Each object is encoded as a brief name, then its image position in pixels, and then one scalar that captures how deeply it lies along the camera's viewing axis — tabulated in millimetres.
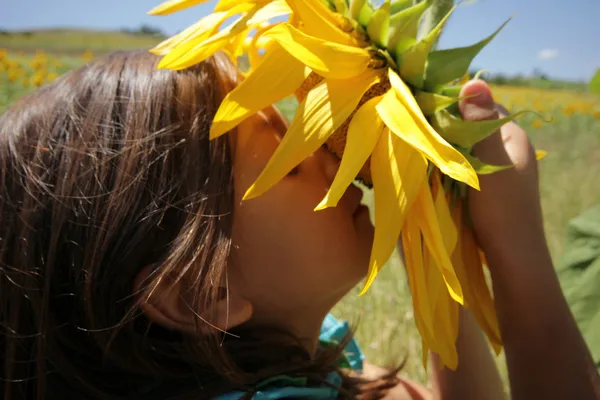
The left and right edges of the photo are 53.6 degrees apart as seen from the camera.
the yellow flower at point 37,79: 3238
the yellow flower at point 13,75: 3363
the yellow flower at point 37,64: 3626
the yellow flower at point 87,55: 4117
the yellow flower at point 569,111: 5070
